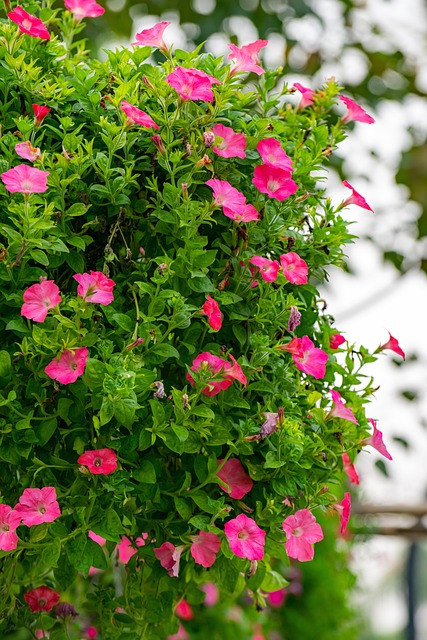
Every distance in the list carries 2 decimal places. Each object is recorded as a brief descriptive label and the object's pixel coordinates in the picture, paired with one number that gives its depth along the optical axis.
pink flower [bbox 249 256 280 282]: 2.42
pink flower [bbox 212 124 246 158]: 2.45
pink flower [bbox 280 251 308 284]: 2.45
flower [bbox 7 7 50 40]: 2.48
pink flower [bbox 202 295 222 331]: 2.38
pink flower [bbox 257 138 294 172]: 2.45
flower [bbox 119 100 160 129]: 2.43
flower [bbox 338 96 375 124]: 2.59
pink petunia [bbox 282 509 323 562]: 2.44
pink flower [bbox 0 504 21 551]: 2.36
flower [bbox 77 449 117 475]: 2.36
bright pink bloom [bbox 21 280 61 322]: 2.35
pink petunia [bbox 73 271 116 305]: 2.35
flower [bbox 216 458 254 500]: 2.46
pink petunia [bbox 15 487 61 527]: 2.36
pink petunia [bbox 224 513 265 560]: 2.38
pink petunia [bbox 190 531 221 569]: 2.44
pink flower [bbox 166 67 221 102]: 2.41
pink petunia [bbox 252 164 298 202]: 2.44
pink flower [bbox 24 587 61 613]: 2.58
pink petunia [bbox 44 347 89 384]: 2.35
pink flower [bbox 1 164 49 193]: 2.36
